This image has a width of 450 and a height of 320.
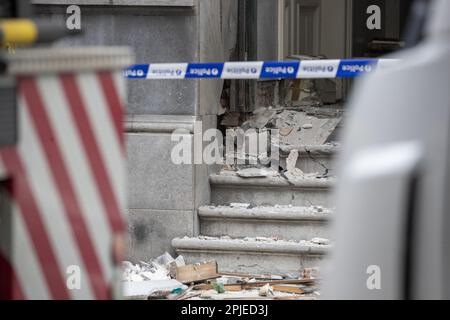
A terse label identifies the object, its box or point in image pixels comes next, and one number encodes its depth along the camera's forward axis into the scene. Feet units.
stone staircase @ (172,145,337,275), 50.85
